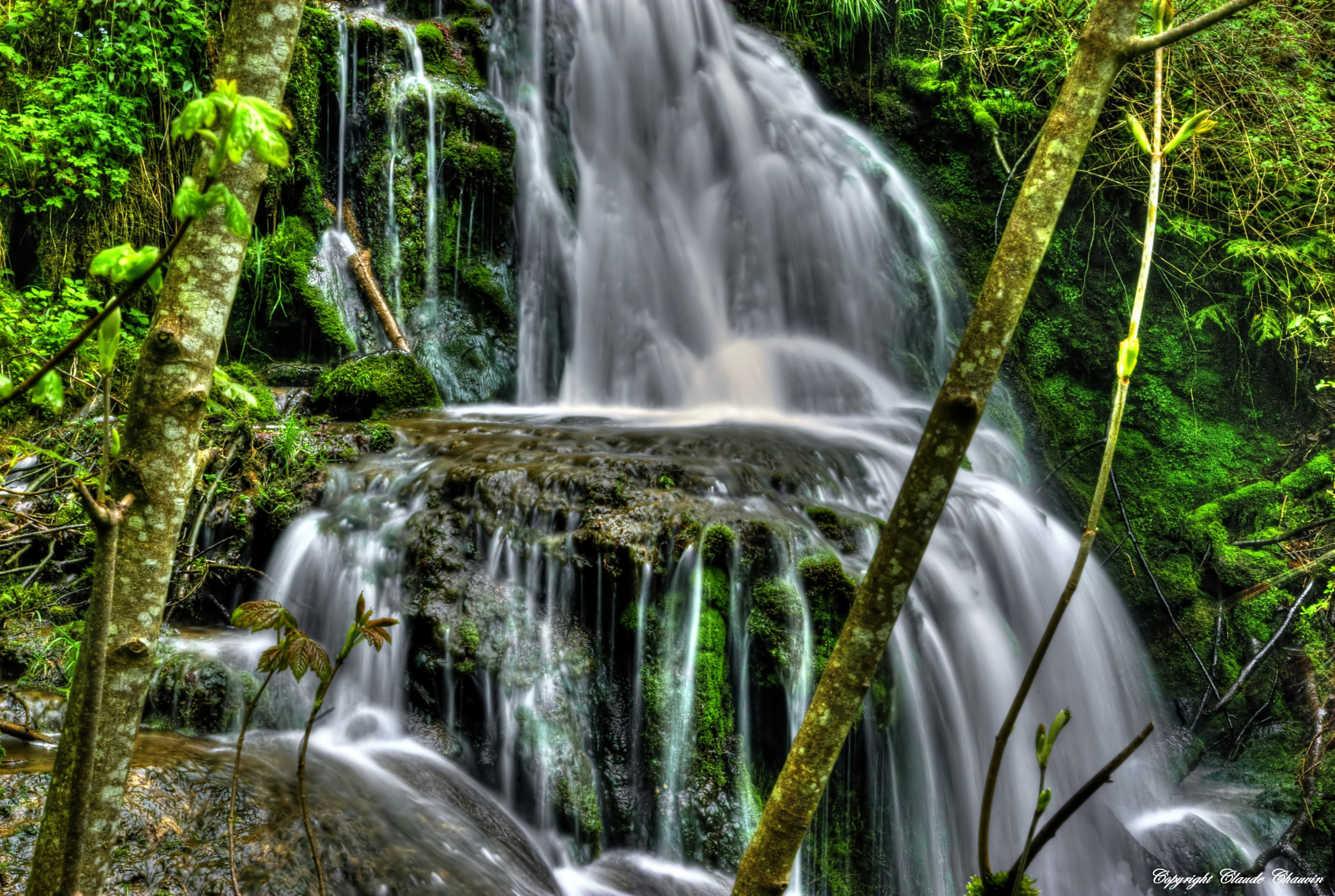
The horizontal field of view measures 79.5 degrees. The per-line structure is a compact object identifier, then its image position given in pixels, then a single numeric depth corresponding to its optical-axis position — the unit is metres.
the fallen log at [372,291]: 7.14
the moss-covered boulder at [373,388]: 6.14
